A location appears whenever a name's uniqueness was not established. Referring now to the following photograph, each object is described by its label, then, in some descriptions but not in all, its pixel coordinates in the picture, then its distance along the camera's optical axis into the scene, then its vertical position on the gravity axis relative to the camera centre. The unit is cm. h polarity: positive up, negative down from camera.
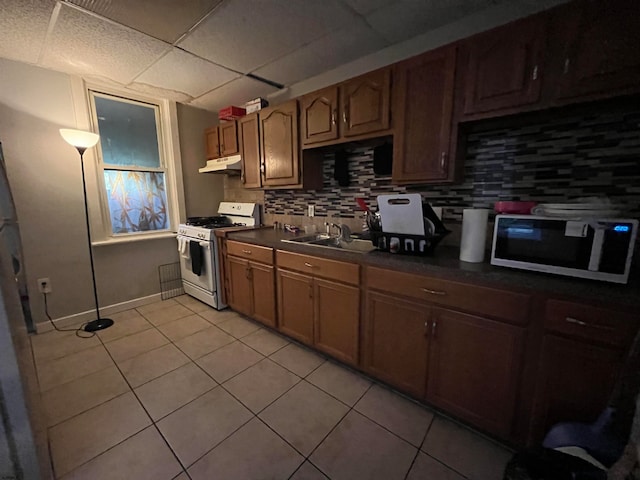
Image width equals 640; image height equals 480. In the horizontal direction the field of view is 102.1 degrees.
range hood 290 +43
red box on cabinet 291 +102
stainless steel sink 218 -33
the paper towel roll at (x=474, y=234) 138 -16
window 271 +42
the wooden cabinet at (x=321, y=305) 175 -75
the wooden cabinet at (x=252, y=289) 228 -80
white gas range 275 -52
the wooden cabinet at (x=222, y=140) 294 +74
